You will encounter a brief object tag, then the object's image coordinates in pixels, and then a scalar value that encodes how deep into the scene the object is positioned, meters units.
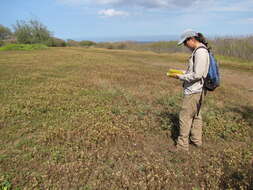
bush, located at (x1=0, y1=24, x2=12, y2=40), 60.21
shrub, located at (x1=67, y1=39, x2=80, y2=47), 62.73
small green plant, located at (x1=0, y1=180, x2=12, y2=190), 2.56
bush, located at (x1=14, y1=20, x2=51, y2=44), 45.91
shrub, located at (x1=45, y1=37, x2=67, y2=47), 49.15
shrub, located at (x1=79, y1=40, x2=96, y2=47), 64.53
